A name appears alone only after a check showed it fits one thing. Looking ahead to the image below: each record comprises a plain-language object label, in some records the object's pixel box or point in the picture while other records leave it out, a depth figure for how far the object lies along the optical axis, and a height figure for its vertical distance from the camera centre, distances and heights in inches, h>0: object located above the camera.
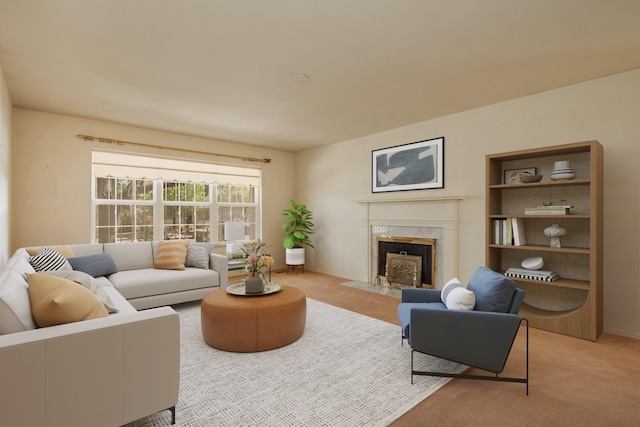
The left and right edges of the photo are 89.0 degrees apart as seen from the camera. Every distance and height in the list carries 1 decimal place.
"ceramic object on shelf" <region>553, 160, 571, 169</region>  134.8 +20.5
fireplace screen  201.6 -36.5
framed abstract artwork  193.2 +29.9
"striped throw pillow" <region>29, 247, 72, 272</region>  130.6 -19.9
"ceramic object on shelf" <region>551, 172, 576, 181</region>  134.0 +15.7
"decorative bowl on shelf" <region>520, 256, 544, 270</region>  142.6 -22.1
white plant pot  258.8 -34.2
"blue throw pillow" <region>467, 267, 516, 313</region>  94.7 -23.7
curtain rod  191.7 +44.1
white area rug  79.3 -49.3
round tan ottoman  114.7 -39.6
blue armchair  89.1 -32.1
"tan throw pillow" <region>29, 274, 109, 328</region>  70.9 -20.2
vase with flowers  131.9 -24.7
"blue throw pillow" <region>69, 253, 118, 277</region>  150.0 -24.4
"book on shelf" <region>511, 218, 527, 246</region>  147.2 -8.9
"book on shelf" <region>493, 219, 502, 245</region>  153.7 -8.8
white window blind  200.5 +30.0
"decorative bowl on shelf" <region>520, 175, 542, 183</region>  142.5 +15.6
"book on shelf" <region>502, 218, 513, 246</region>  149.3 -8.6
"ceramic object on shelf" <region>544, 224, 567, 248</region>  136.5 -8.2
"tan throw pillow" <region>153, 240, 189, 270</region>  174.6 -23.0
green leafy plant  258.2 -10.2
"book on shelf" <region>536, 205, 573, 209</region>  134.6 +2.7
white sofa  59.7 -30.9
